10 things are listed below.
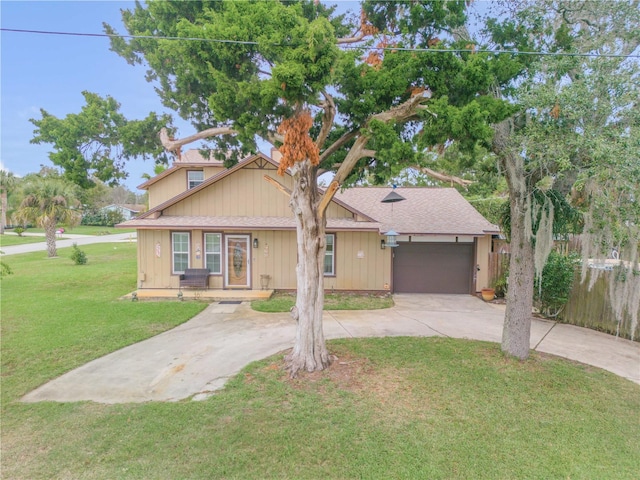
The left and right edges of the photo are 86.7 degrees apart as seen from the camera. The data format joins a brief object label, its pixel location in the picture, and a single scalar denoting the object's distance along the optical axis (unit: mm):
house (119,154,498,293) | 11758
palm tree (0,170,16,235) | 36750
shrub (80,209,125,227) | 50750
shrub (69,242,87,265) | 17859
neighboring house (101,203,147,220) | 62050
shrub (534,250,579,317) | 8328
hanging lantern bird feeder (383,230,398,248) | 10258
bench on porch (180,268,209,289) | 11383
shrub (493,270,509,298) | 11156
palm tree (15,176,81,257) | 19547
